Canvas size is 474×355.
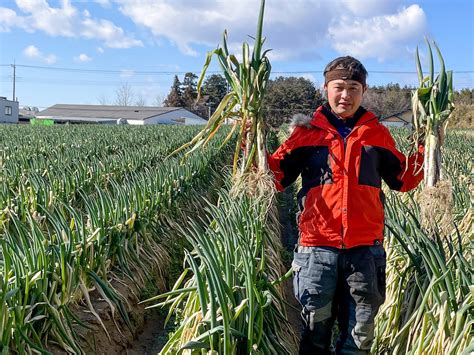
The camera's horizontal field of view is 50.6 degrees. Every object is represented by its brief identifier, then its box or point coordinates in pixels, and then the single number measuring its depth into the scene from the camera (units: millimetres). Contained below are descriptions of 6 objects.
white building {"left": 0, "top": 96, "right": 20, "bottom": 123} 49425
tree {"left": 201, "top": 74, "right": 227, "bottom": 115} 57116
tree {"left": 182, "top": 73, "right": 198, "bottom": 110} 71188
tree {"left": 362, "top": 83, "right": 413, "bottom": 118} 49119
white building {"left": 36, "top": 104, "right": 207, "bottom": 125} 54969
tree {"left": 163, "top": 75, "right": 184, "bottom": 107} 72875
